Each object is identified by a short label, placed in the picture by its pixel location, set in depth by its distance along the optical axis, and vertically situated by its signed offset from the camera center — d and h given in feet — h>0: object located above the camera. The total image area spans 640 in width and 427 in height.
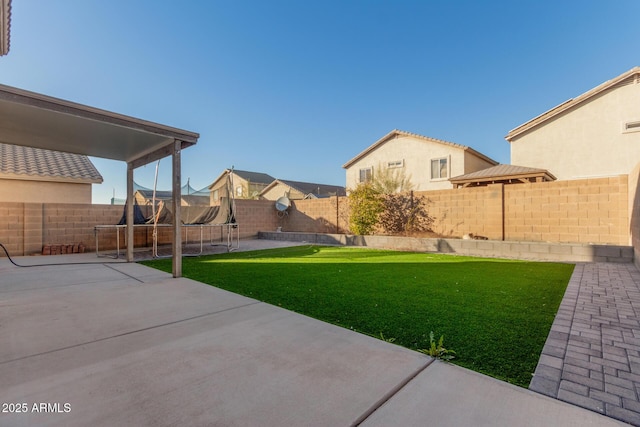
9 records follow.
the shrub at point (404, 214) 31.04 +0.34
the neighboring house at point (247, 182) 92.94 +12.09
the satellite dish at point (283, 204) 42.96 +2.00
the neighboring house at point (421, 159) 47.62 +10.36
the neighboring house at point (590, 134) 36.65 +11.53
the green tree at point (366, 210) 32.65 +0.85
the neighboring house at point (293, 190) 83.25 +8.61
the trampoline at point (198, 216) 26.58 +0.18
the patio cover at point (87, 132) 12.81 +4.84
